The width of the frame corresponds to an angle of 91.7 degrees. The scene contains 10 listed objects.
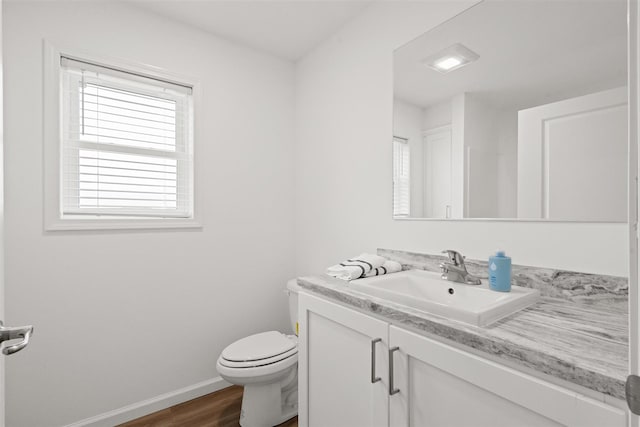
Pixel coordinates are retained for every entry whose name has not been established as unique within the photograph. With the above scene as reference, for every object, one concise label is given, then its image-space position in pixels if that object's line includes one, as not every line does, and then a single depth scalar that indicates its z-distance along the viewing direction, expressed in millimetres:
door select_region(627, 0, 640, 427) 405
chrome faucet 1273
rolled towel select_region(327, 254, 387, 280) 1386
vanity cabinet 677
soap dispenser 1130
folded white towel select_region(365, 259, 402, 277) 1445
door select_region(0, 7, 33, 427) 667
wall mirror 1049
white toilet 1624
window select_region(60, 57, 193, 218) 1708
